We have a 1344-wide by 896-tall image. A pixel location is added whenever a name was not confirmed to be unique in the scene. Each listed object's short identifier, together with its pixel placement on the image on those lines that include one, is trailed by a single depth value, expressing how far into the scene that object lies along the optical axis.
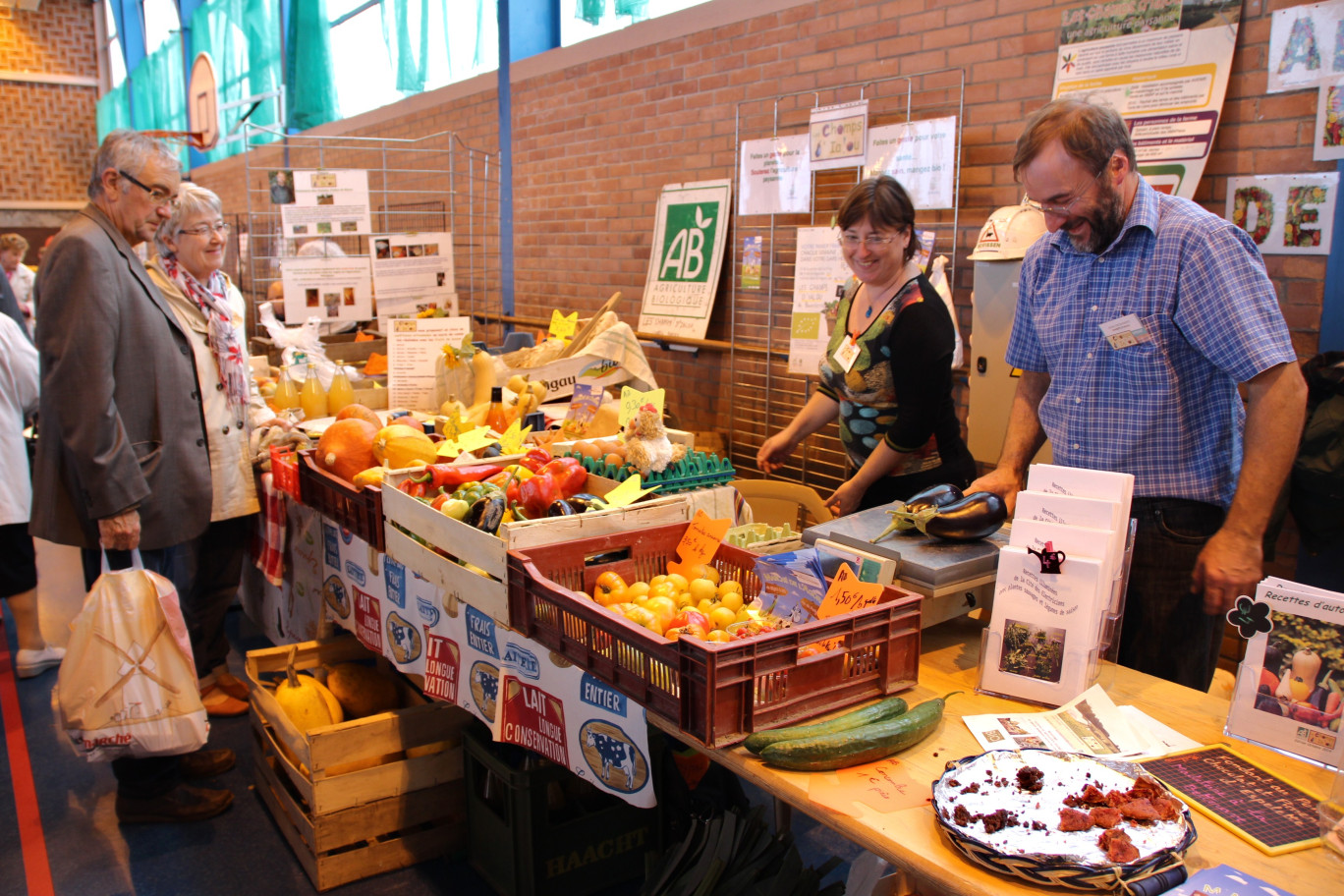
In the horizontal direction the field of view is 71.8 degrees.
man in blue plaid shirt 1.88
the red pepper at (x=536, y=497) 2.25
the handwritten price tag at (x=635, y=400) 2.41
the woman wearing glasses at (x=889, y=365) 2.74
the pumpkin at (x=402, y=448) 2.83
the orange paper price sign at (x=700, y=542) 2.04
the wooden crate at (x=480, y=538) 1.96
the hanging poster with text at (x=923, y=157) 4.07
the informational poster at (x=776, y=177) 4.82
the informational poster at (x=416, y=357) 4.14
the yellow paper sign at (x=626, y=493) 2.12
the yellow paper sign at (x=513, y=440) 2.98
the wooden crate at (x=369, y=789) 2.61
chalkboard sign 1.25
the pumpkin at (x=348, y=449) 2.90
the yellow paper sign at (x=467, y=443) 2.84
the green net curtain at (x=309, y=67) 9.80
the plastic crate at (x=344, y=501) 2.63
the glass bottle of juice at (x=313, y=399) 4.08
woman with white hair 3.17
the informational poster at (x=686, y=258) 5.48
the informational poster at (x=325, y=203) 5.31
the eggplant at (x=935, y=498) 1.94
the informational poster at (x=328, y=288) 5.35
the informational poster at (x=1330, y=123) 2.89
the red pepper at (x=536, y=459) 2.61
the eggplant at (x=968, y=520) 1.90
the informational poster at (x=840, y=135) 4.43
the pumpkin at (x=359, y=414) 3.24
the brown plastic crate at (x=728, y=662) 1.46
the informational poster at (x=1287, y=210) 2.95
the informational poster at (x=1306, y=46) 2.88
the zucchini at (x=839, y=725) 1.45
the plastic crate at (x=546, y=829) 2.41
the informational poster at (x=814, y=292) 4.64
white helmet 3.48
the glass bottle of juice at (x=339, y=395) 4.11
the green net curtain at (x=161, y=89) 15.42
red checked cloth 3.50
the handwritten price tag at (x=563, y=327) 4.32
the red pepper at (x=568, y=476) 2.36
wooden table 1.18
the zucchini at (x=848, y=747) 1.41
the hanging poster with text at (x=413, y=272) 5.63
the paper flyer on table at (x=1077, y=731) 1.48
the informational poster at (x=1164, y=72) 3.17
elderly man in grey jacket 2.61
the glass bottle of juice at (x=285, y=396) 4.10
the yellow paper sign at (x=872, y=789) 1.35
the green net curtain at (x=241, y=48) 11.11
